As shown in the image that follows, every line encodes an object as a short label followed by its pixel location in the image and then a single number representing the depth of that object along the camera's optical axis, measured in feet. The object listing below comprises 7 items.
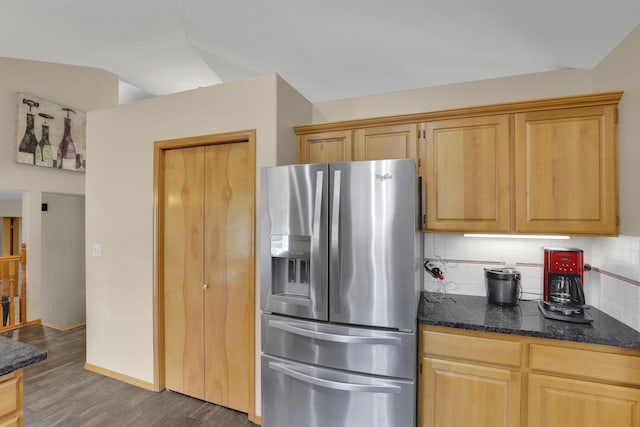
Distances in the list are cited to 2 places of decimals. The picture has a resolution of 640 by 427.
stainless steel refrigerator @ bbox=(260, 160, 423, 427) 5.47
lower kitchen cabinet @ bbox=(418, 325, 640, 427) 4.87
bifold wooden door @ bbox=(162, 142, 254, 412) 7.73
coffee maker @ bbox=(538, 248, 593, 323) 5.87
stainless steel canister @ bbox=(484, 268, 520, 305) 6.73
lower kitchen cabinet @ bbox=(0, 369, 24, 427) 3.96
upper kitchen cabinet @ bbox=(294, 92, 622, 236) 5.82
